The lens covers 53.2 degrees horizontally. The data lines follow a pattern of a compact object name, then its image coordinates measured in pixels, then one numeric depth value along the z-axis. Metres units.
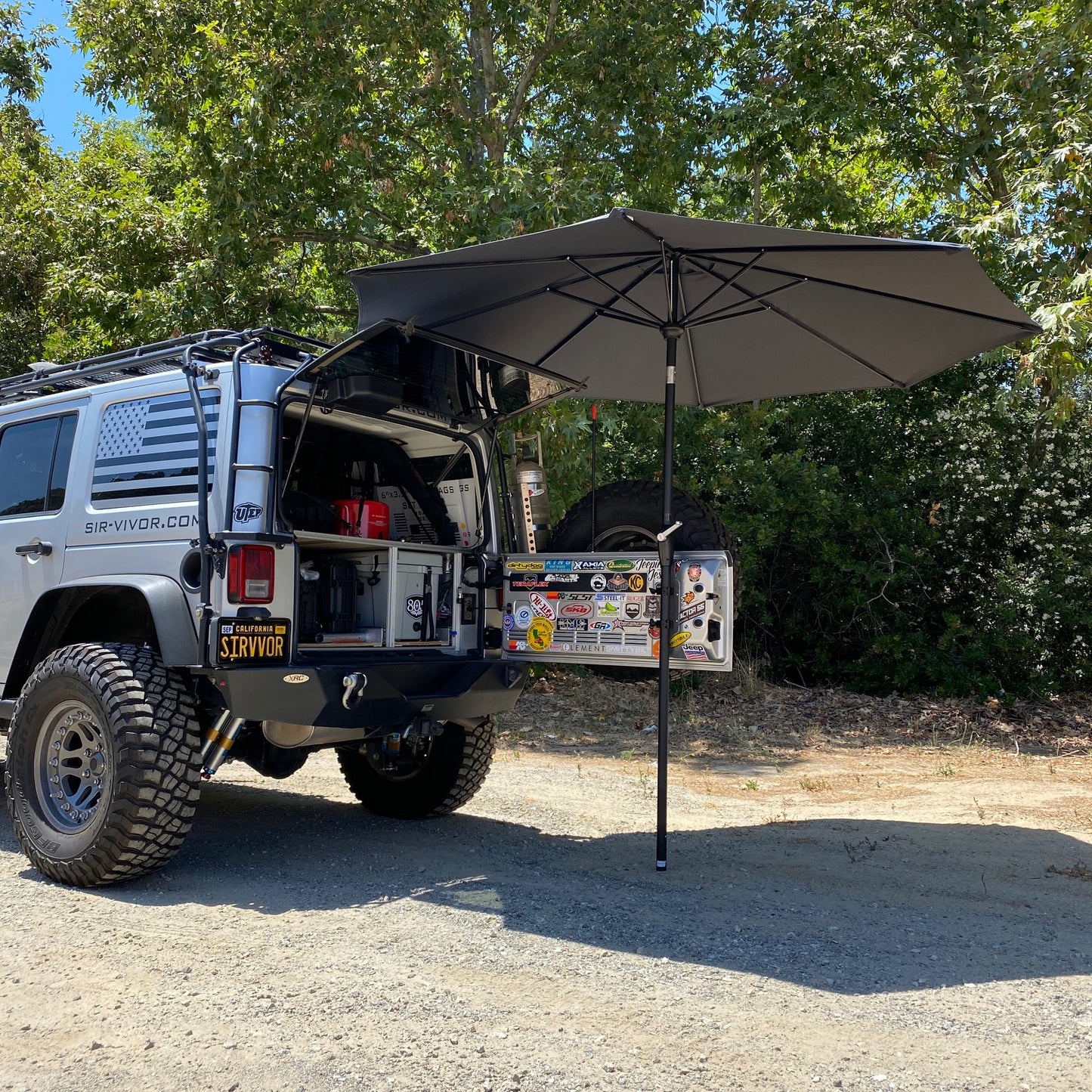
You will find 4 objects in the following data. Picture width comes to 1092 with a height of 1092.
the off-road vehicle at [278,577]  4.59
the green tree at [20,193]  14.39
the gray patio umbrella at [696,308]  4.66
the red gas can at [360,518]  5.47
